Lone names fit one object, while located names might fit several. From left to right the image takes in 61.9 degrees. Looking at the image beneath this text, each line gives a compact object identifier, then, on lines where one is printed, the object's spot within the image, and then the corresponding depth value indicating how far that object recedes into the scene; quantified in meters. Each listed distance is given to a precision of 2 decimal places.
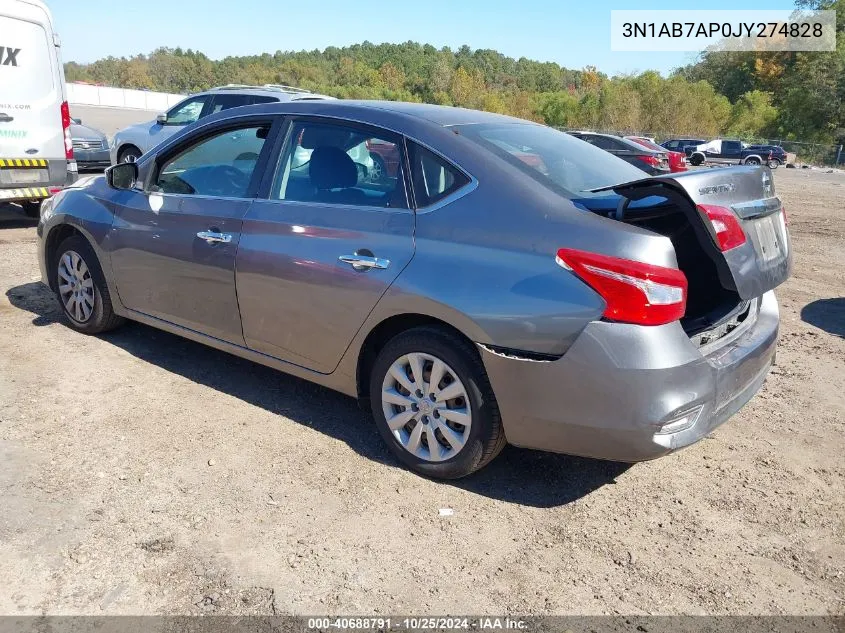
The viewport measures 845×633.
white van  7.98
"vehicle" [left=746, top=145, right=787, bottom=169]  39.97
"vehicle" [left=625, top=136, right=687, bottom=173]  17.66
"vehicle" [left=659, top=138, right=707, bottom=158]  39.53
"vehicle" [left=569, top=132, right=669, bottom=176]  18.45
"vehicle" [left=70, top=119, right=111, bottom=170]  13.03
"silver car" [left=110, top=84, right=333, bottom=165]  11.12
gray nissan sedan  2.81
